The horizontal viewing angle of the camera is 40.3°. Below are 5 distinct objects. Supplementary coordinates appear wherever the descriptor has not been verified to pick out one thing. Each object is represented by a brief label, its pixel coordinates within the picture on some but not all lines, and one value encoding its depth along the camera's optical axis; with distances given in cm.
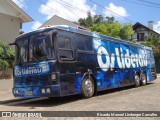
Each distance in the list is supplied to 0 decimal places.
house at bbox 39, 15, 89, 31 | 2889
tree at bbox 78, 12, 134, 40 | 3315
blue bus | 778
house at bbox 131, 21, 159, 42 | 4316
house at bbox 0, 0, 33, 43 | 1431
